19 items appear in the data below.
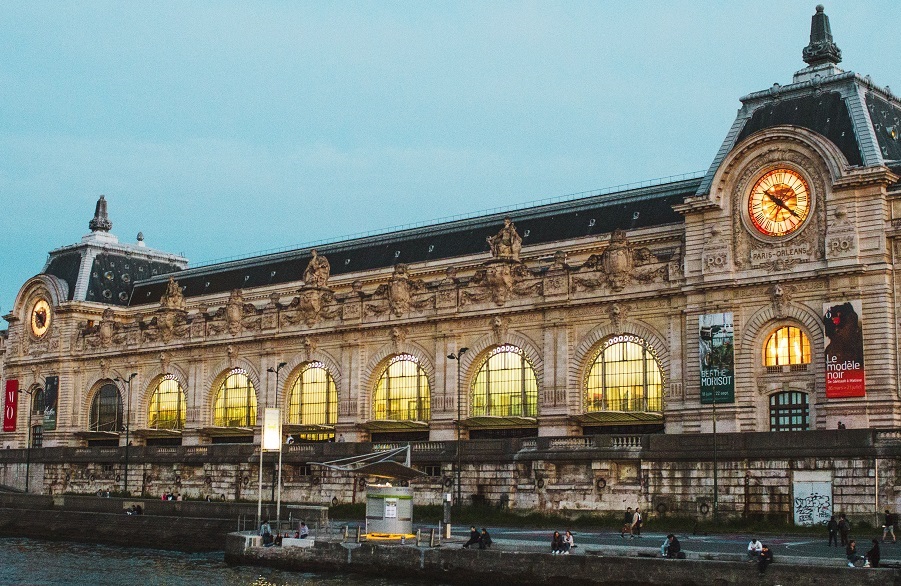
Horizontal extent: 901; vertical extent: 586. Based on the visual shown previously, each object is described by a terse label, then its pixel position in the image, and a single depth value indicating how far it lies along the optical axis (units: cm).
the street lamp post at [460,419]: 7580
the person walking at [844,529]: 5303
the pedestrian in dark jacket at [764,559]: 4484
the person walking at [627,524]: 6141
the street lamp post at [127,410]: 9995
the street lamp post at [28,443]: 10950
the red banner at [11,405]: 12662
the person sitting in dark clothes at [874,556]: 4412
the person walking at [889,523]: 5547
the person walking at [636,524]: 6106
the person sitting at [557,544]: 5141
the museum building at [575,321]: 7106
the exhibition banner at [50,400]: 12112
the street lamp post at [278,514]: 6544
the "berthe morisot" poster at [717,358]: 7312
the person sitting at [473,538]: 5462
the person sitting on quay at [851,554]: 4472
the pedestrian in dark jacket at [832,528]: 5402
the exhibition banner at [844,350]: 6850
